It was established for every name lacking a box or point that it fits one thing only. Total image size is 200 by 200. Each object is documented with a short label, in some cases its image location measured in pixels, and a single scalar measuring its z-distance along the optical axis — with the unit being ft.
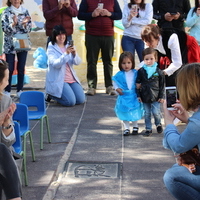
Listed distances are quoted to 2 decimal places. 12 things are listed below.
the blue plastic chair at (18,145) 23.10
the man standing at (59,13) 42.76
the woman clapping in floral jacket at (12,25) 42.16
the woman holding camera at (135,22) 41.53
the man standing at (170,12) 39.19
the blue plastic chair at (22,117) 26.12
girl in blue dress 31.78
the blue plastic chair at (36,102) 30.13
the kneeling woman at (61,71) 40.48
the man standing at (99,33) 42.93
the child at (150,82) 31.26
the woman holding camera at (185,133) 15.98
